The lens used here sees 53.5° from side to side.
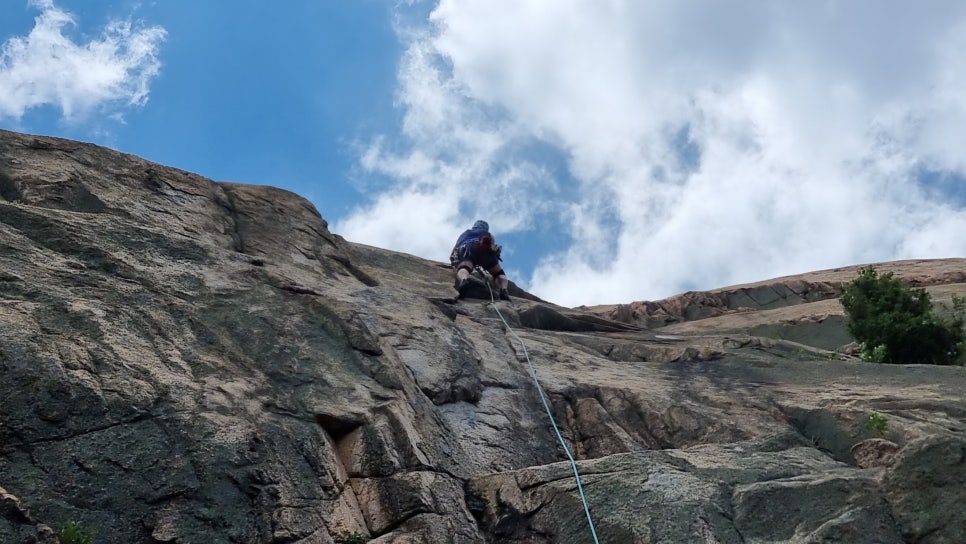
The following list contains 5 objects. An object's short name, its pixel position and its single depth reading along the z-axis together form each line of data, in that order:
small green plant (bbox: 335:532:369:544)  9.34
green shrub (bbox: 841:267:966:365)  18.34
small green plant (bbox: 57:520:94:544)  7.72
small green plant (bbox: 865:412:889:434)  12.70
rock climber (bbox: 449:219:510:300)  22.16
